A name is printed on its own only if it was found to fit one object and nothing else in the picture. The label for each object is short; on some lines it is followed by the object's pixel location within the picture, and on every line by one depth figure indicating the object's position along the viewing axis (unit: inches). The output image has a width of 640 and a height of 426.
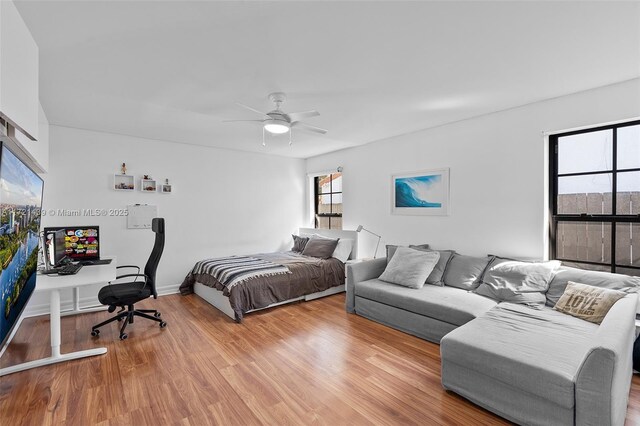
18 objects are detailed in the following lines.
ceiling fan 112.4
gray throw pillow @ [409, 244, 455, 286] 140.9
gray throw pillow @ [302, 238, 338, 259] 194.7
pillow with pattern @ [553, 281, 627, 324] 92.2
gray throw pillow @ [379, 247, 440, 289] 137.5
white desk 99.9
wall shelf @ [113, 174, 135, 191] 171.5
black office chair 123.3
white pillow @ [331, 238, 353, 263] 194.7
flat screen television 52.6
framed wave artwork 161.3
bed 145.6
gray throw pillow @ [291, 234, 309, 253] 220.5
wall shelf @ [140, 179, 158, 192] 178.4
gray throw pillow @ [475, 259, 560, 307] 110.3
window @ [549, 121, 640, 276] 110.1
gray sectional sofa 64.6
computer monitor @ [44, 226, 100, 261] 148.1
